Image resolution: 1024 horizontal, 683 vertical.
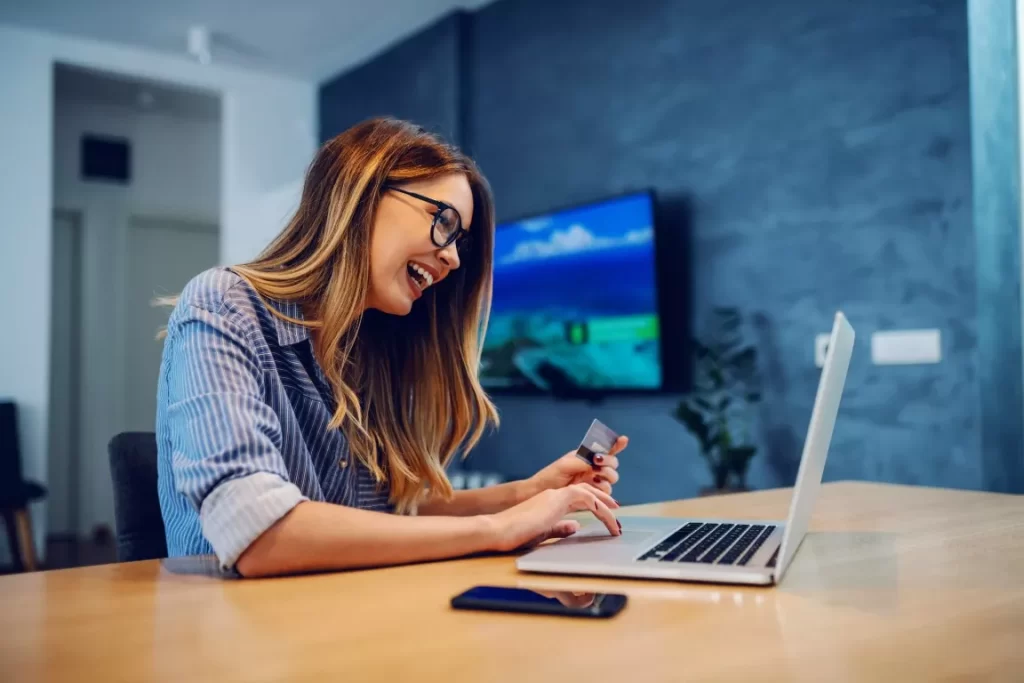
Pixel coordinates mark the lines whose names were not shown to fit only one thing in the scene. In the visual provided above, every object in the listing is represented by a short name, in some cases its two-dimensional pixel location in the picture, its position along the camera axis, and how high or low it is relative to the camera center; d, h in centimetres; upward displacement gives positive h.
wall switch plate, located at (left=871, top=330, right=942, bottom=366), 249 +7
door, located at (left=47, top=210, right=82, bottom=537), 572 +5
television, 329 +29
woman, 94 -1
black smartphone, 73 -19
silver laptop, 86 -19
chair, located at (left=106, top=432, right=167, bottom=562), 119 -16
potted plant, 289 -9
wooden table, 60 -20
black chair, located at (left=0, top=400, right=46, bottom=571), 408 -52
